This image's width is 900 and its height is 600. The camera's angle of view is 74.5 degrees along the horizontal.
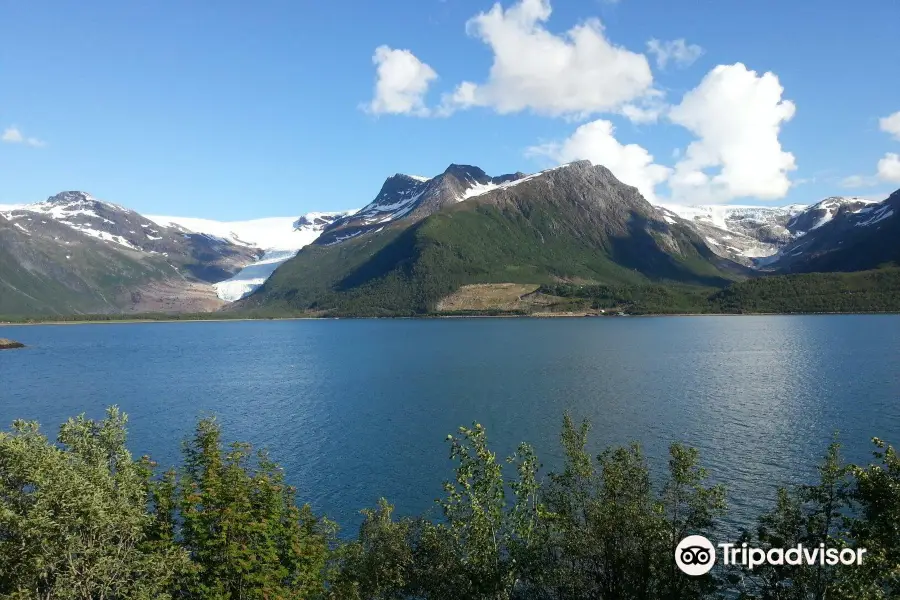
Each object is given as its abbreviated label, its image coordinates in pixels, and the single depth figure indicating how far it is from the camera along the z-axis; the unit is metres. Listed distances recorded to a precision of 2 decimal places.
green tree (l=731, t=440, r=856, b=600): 28.17
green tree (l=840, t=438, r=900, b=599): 21.31
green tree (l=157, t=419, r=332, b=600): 31.52
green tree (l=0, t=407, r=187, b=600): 26.02
